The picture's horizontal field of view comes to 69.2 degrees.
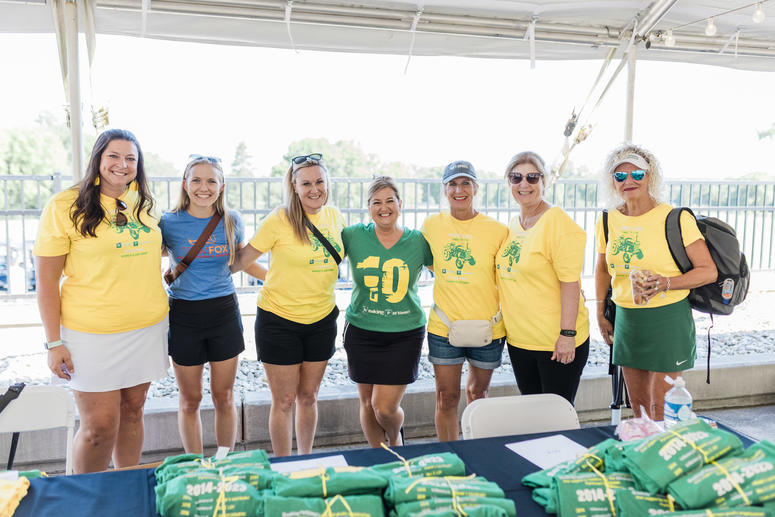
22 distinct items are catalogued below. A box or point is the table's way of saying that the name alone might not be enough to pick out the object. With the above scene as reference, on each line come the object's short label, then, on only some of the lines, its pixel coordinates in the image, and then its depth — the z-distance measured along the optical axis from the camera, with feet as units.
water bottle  6.03
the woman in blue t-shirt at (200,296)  8.66
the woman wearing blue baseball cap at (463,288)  8.79
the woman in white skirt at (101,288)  7.55
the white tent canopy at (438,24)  9.88
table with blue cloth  4.70
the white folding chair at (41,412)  6.75
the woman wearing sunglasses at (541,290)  8.22
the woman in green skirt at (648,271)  8.37
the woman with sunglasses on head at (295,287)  8.91
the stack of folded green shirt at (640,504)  4.10
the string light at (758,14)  10.51
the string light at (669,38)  11.72
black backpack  8.38
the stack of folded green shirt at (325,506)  3.96
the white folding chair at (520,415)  6.86
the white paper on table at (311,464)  5.40
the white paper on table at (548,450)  5.60
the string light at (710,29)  11.14
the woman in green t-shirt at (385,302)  8.86
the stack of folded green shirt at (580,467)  4.65
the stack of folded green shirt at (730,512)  3.87
